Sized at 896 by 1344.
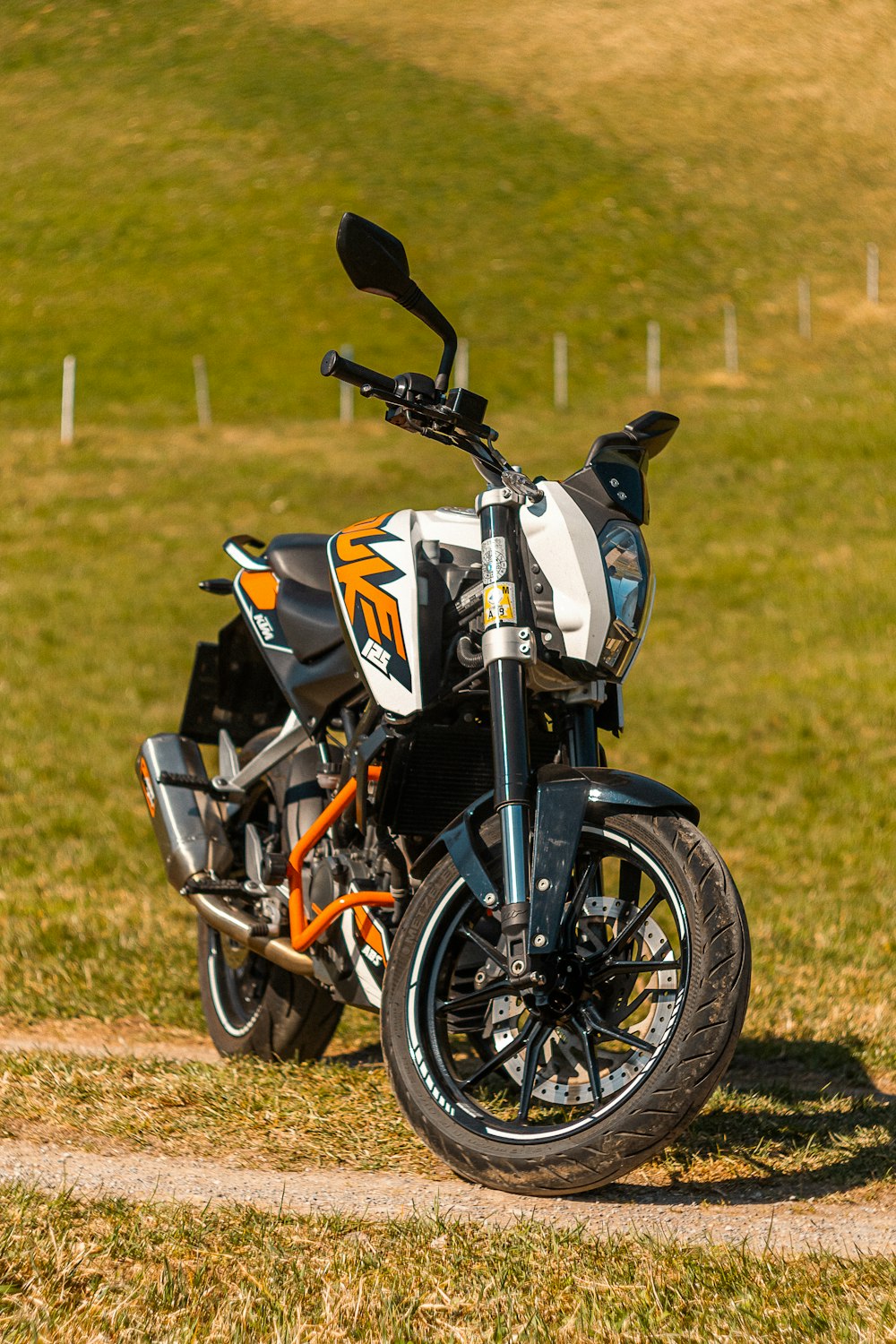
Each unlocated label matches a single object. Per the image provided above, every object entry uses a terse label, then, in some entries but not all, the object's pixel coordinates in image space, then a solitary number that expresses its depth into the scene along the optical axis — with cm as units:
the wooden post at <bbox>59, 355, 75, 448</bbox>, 2284
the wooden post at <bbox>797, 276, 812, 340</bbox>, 3141
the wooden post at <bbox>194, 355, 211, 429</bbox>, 2670
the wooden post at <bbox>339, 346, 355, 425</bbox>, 2597
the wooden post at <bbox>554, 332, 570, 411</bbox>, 2772
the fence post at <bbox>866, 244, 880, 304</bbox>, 3322
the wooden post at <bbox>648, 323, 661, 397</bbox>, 2724
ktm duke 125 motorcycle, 322
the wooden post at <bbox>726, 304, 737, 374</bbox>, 2892
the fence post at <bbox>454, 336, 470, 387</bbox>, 2823
